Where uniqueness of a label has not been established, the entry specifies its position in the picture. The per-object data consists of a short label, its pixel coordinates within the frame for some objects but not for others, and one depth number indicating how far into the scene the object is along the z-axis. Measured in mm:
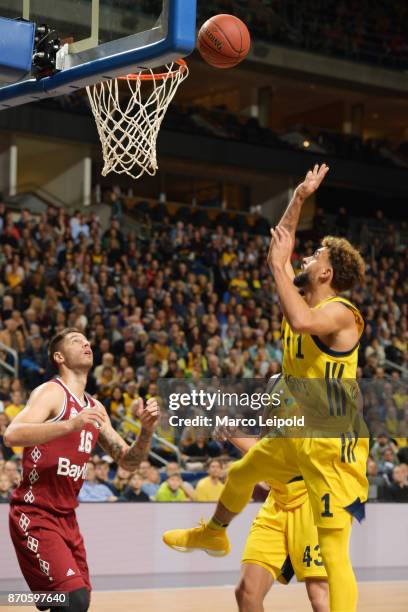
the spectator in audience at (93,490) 16722
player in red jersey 8561
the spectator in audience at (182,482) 17243
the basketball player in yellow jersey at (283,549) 9209
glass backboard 9034
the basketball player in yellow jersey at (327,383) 8007
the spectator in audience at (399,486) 18417
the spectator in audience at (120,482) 16922
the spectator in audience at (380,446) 19738
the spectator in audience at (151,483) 17176
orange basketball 11471
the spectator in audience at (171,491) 17176
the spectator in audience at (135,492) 16802
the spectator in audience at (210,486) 17136
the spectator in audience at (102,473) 16896
